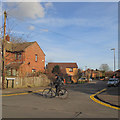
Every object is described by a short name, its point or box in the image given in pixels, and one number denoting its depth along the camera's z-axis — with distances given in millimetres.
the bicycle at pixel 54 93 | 11734
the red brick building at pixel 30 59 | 20297
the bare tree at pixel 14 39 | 18388
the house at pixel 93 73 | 102312
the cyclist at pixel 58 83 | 11805
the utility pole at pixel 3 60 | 17000
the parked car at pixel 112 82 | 28484
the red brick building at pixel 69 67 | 51694
